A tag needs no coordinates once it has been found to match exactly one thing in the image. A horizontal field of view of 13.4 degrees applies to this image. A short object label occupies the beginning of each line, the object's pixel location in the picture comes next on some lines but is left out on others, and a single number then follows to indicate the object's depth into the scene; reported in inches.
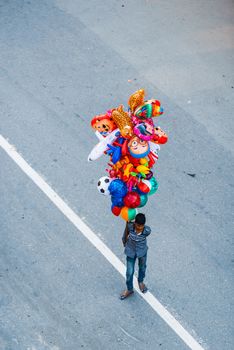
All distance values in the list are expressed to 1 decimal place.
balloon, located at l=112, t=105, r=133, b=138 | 433.8
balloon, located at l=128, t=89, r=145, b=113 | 451.7
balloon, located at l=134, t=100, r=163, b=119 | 451.2
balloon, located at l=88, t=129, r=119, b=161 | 450.6
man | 434.7
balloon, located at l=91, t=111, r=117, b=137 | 448.0
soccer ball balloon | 457.2
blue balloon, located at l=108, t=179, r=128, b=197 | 450.3
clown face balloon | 442.2
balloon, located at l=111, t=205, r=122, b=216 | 467.7
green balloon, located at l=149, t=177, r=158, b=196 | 468.0
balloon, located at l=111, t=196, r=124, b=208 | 456.4
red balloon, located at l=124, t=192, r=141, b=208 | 453.5
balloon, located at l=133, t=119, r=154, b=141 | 440.5
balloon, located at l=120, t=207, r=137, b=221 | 461.6
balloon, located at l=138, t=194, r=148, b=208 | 466.7
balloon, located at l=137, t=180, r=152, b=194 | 459.0
